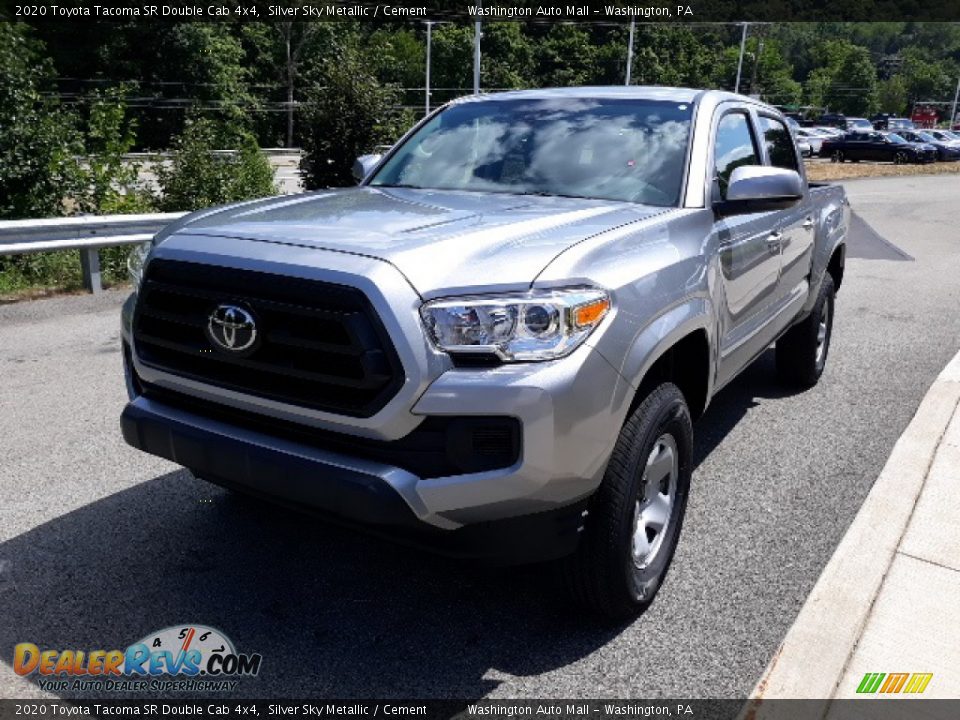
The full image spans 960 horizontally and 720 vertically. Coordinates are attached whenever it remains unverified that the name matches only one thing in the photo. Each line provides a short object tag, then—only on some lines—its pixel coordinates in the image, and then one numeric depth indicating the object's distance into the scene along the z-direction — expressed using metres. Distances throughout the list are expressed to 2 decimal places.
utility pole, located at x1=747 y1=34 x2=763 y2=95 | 90.94
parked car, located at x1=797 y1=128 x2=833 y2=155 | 51.12
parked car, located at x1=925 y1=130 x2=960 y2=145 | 52.30
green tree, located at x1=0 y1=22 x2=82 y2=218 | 13.84
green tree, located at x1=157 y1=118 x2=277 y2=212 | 13.46
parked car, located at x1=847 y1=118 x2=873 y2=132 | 71.21
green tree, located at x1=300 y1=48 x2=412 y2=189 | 15.81
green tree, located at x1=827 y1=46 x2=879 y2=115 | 127.69
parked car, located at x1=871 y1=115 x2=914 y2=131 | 76.44
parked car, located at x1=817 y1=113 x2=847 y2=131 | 80.43
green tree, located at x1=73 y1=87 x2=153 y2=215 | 13.73
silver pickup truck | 2.52
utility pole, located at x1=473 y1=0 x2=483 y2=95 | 33.53
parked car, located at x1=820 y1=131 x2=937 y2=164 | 45.03
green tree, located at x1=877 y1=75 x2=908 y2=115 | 133.25
